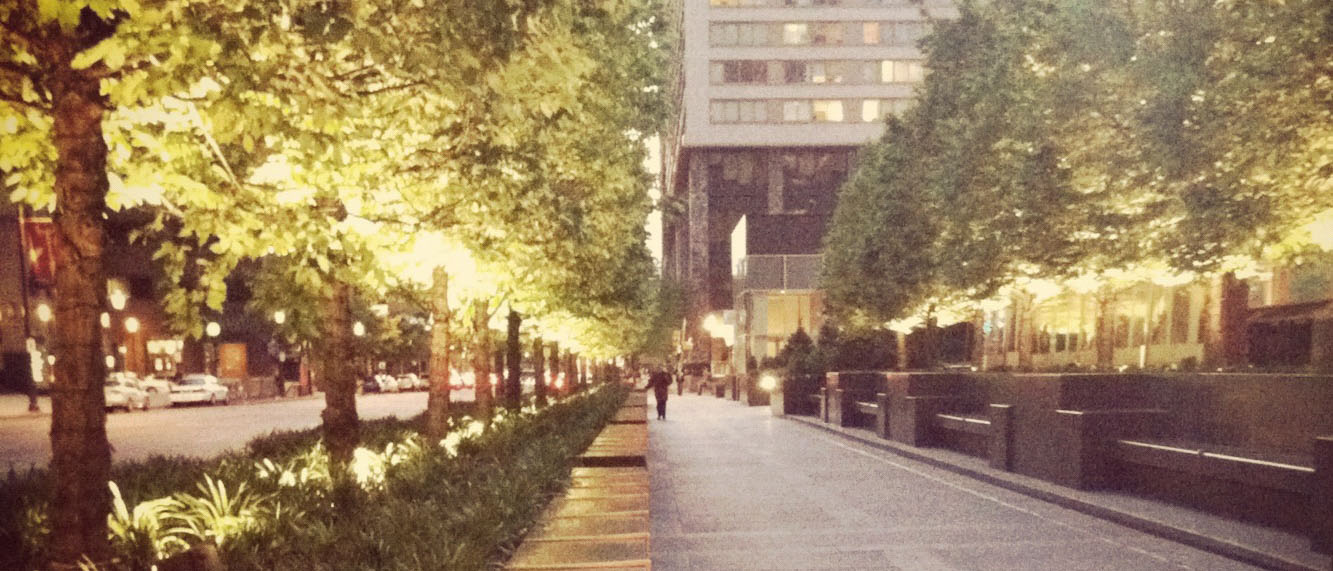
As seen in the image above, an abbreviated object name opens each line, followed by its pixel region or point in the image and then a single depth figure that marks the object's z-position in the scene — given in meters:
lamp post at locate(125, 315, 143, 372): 66.06
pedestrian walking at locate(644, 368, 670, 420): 35.91
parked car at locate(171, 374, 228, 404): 50.69
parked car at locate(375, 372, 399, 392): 81.74
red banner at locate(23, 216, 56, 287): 44.16
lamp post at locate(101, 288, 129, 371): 39.06
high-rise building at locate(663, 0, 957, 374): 82.19
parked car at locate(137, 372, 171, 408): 47.72
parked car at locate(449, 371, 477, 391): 80.94
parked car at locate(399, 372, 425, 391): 89.03
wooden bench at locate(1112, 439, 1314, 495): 9.37
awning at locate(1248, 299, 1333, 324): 22.78
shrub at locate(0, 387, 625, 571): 6.75
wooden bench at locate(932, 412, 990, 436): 17.45
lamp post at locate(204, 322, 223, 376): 72.51
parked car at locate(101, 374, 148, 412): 44.50
